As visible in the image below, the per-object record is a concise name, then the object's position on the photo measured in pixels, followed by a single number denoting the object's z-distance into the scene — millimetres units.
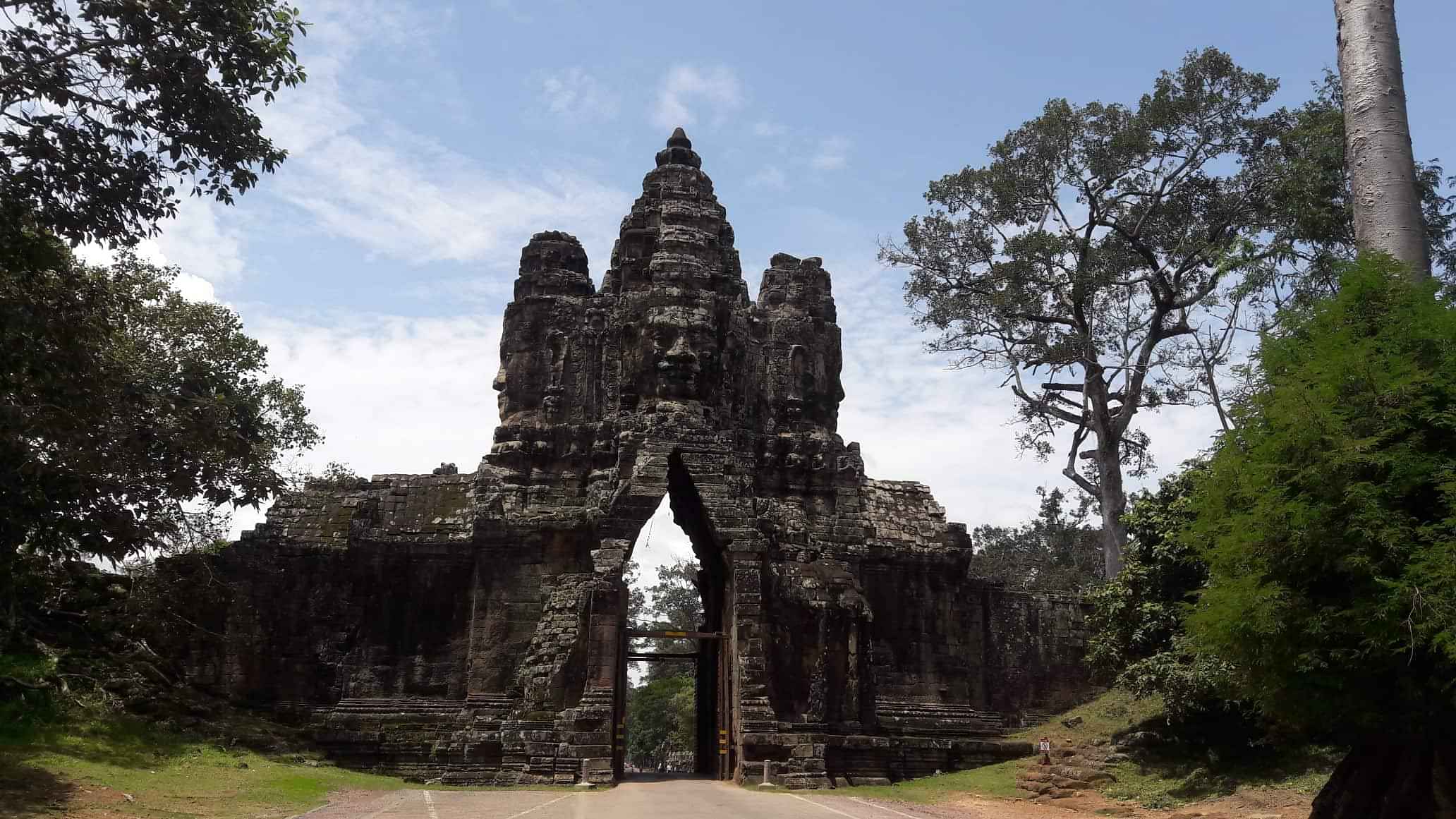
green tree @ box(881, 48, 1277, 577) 28906
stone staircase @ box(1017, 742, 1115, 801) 18438
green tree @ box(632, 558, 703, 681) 51125
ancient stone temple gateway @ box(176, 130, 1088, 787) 19438
